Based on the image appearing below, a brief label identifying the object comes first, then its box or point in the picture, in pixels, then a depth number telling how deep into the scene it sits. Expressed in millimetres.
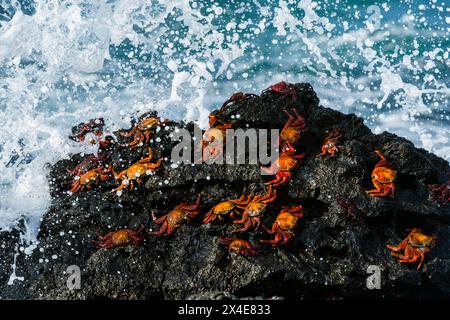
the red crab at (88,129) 4836
